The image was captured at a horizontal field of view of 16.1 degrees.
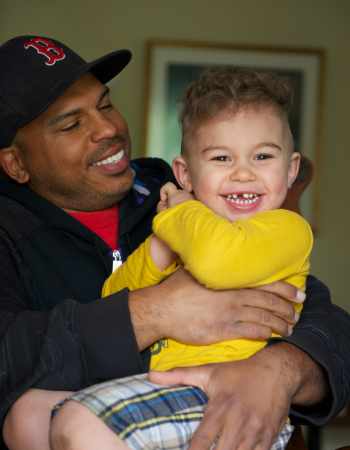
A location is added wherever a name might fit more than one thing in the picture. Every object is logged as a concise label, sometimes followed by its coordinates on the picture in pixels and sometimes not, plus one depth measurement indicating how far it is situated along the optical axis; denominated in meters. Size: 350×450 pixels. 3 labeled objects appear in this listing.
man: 1.30
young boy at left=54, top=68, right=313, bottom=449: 1.22
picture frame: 2.87
